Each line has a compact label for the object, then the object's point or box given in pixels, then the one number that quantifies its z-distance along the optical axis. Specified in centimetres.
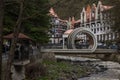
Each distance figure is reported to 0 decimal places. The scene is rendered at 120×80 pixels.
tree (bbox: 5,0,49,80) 406
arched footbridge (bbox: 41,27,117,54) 2550
